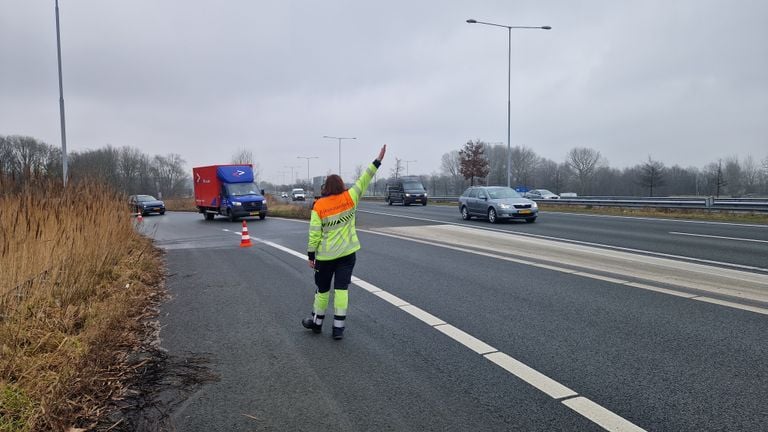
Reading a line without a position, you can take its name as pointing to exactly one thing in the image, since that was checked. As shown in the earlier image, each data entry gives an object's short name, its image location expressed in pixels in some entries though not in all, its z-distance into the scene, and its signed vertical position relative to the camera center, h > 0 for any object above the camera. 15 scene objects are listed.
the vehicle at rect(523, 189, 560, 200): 44.01 -0.19
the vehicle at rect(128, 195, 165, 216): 34.46 -0.62
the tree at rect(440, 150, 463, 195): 97.23 +5.78
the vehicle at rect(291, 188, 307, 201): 62.73 +0.07
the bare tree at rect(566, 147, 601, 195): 77.75 +4.64
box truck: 25.38 +0.12
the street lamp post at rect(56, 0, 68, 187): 16.36 +2.91
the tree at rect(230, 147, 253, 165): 65.94 +4.68
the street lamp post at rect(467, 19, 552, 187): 28.30 +7.56
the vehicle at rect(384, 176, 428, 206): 39.84 +0.17
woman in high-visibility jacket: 5.42 -0.54
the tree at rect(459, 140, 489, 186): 47.12 +2.84
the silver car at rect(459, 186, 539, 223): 20.02 -0.51
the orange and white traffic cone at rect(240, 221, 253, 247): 14.40 -1.31
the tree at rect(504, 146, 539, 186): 70.79 +4.66
